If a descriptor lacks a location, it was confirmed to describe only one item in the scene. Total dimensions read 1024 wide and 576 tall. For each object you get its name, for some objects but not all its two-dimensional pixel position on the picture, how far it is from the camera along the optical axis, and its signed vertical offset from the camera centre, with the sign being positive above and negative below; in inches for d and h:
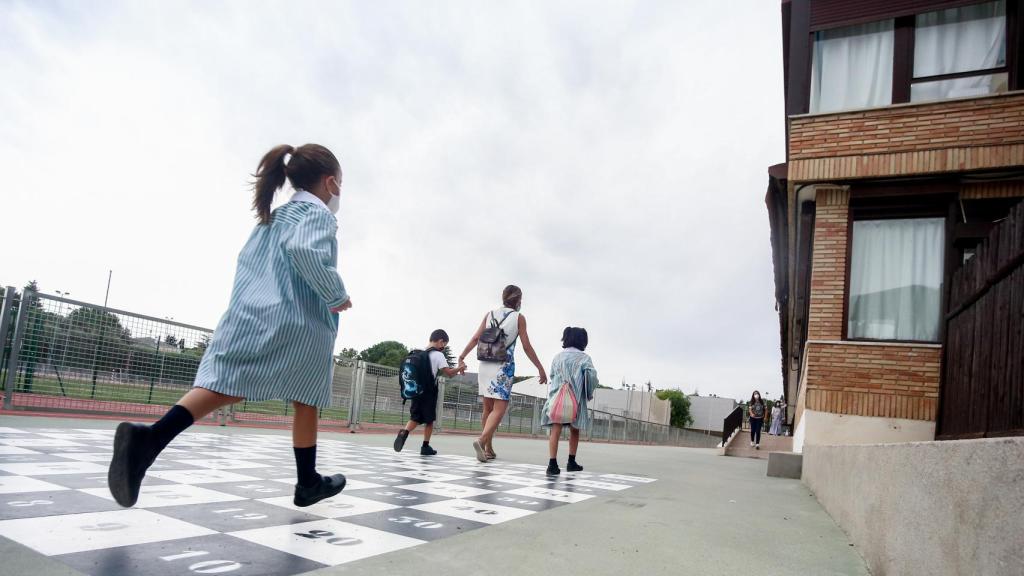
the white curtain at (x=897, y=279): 342.0 +64.5
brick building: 323.6 +114.4
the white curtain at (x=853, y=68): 360.5 +183.4
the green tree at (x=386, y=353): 4664.1 -9.1
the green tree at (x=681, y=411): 3248.3 -152.0
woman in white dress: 265.3 -0.8
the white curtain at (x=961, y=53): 337.7 +185.1
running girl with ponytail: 100.1 +1.8
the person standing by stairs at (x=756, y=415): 735.7 -29.0
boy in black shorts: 277.4 -19.4
